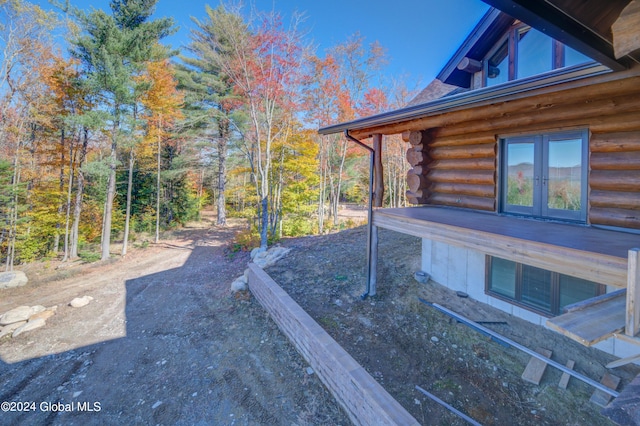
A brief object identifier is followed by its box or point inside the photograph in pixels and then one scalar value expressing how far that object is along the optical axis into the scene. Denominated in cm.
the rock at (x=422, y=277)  581
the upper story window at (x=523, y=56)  420
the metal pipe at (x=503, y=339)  298
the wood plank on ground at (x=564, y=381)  333
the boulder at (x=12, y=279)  909
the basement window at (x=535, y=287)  392
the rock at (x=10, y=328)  615
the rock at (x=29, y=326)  614
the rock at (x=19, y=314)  648
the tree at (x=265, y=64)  1002
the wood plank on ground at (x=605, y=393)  306
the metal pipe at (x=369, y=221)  538
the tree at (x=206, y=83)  1478
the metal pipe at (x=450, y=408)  295
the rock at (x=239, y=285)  724
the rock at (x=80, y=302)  737
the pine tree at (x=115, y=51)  1055
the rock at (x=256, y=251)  1003
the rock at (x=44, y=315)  673
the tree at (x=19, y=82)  1050
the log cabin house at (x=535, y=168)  160
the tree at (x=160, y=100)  1233
